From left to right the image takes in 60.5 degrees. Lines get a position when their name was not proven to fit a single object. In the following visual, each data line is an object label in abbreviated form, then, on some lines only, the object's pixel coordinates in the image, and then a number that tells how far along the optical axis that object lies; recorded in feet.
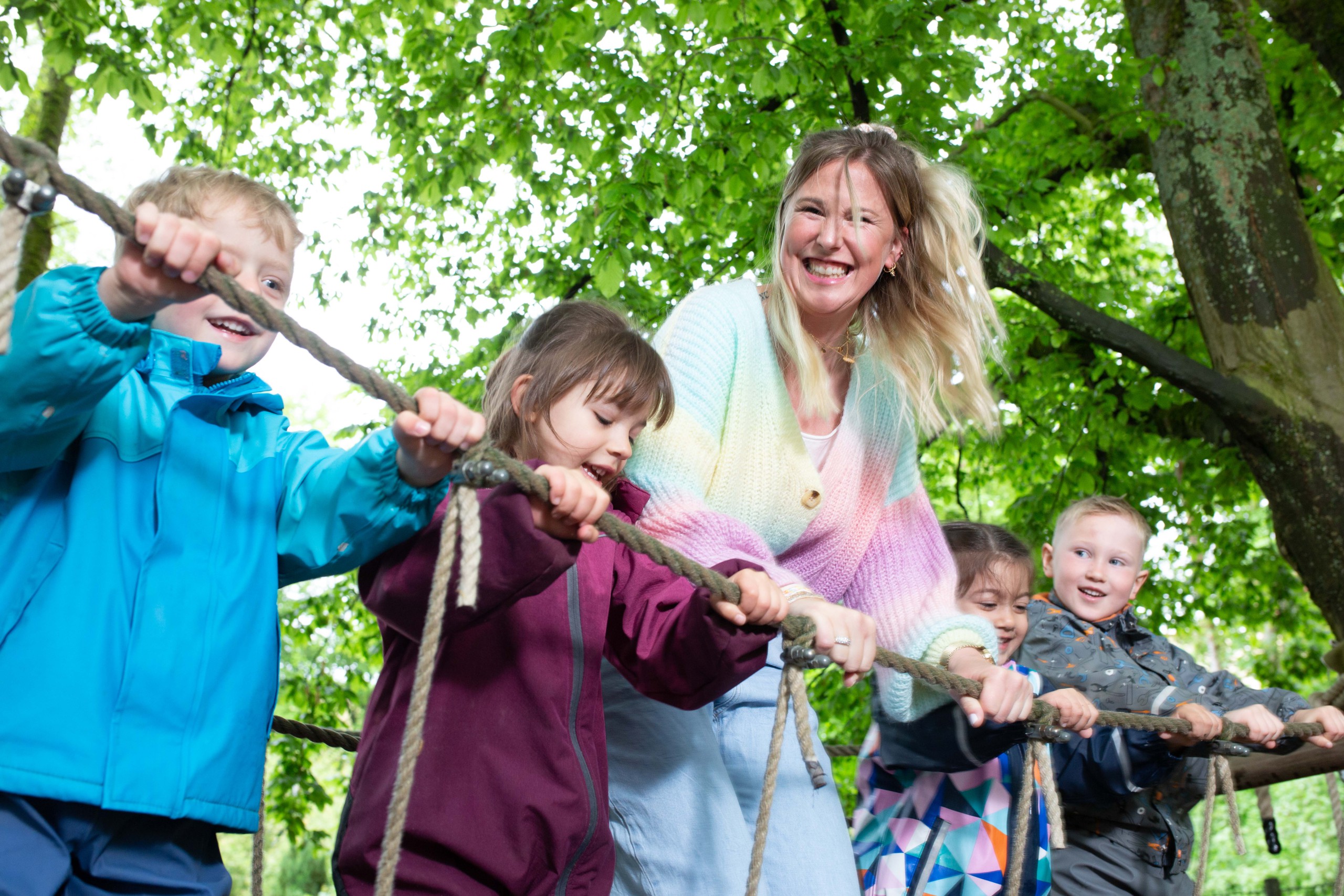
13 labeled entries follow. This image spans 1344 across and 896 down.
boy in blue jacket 3.96
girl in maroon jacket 4.73
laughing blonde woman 5.87
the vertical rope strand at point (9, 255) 3.49
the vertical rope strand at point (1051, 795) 6.76
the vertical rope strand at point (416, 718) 3.96
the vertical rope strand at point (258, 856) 5.56
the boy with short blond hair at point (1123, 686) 8.54
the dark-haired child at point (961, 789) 7.06
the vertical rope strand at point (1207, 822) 8.02
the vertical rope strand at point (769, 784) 5.18
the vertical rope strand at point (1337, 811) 9.19
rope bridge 3.61
